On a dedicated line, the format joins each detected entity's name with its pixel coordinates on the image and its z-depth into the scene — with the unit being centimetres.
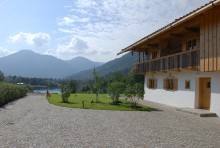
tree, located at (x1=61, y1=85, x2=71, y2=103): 1411
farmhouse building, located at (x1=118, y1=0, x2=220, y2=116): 946
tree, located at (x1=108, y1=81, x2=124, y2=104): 1316
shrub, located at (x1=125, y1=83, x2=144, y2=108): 1191
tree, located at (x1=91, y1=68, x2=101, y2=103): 1481
